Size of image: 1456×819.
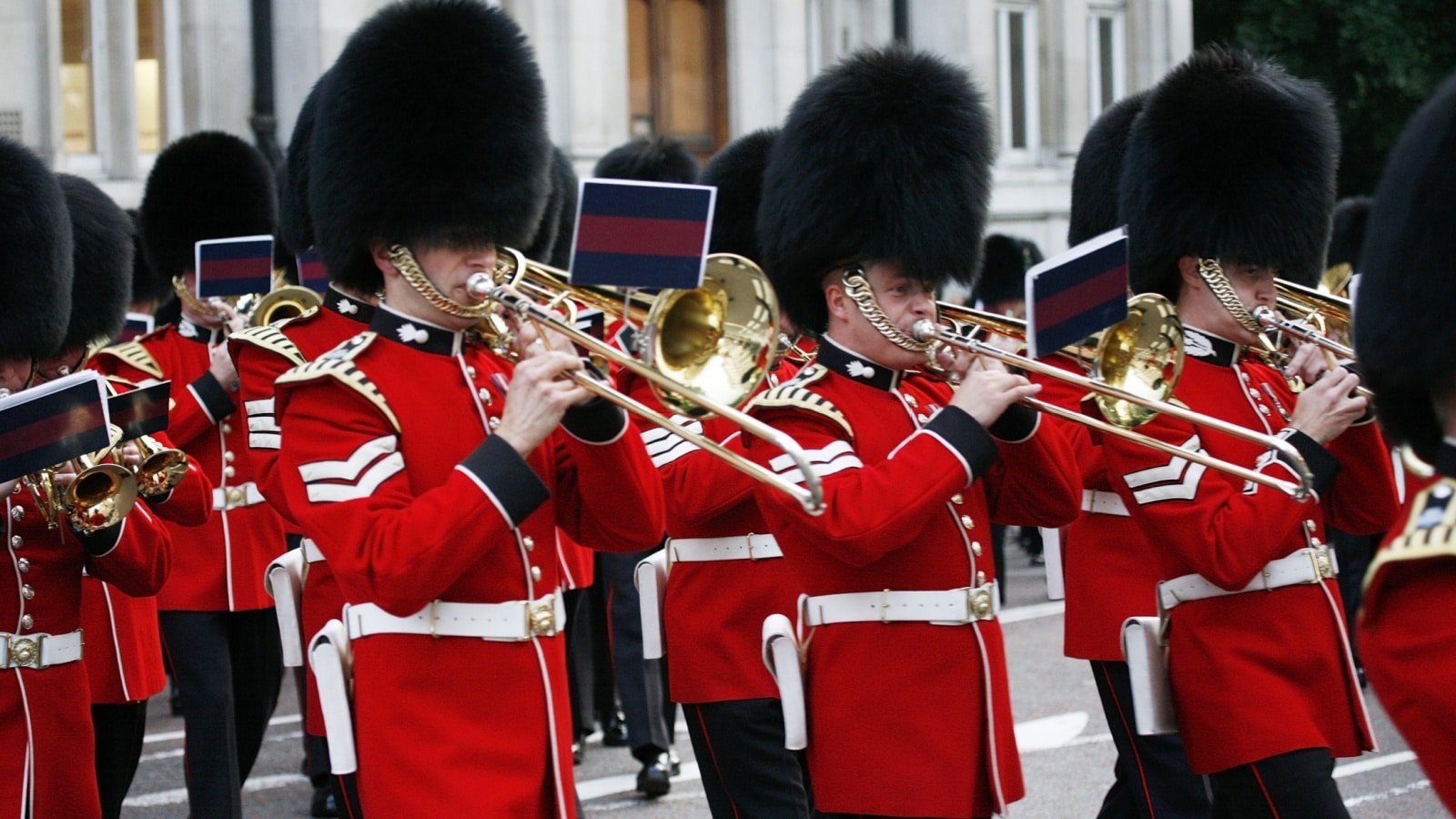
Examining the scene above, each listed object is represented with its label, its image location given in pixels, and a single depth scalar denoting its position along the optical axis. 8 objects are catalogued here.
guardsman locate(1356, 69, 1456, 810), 5.21
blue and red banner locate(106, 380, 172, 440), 9.52
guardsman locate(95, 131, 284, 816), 11.58
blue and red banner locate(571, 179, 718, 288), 6.89
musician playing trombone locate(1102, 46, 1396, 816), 8.26
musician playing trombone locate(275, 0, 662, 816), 6.81
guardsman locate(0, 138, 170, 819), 8.62
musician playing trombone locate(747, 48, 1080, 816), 7.62
